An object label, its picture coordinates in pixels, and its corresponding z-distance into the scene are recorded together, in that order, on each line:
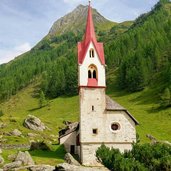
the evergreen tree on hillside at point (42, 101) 96.15
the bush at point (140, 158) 24.21
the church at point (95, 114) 35.11
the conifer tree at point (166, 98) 67.91
